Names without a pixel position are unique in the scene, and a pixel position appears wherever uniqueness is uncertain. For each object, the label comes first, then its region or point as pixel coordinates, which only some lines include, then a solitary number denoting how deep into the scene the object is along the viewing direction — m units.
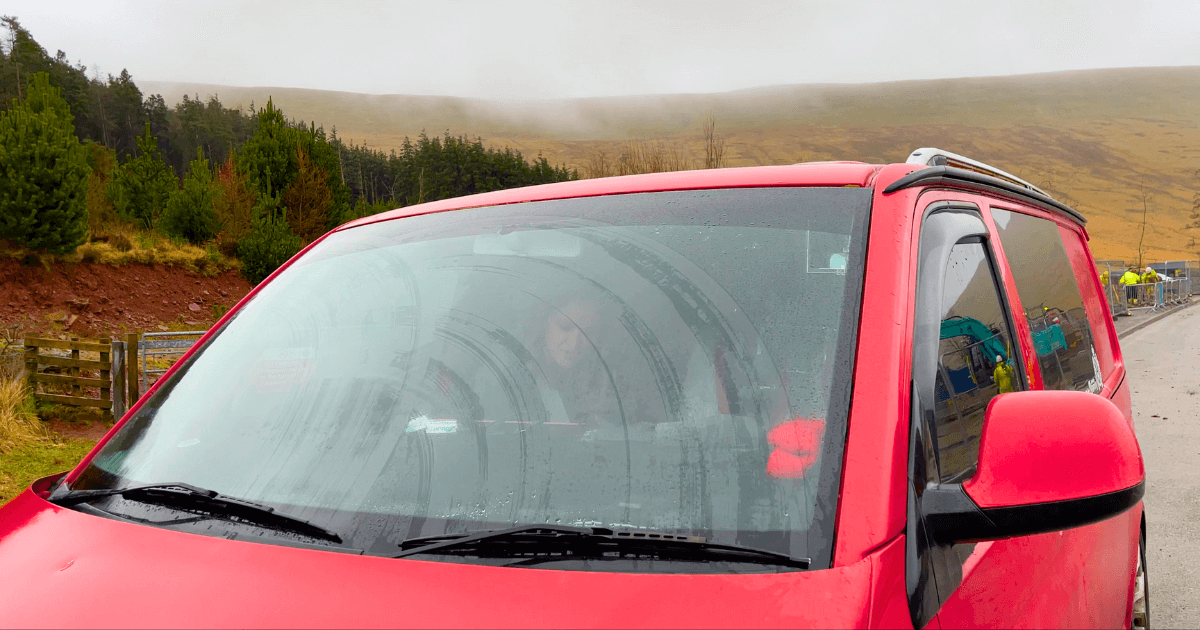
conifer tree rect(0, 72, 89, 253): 24.36
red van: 1.17
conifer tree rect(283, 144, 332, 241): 36.03
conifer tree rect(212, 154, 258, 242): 33.97
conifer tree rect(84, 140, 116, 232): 31.32
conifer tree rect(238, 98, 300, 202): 35.41
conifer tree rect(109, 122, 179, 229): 34.88
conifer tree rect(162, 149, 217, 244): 32.41
